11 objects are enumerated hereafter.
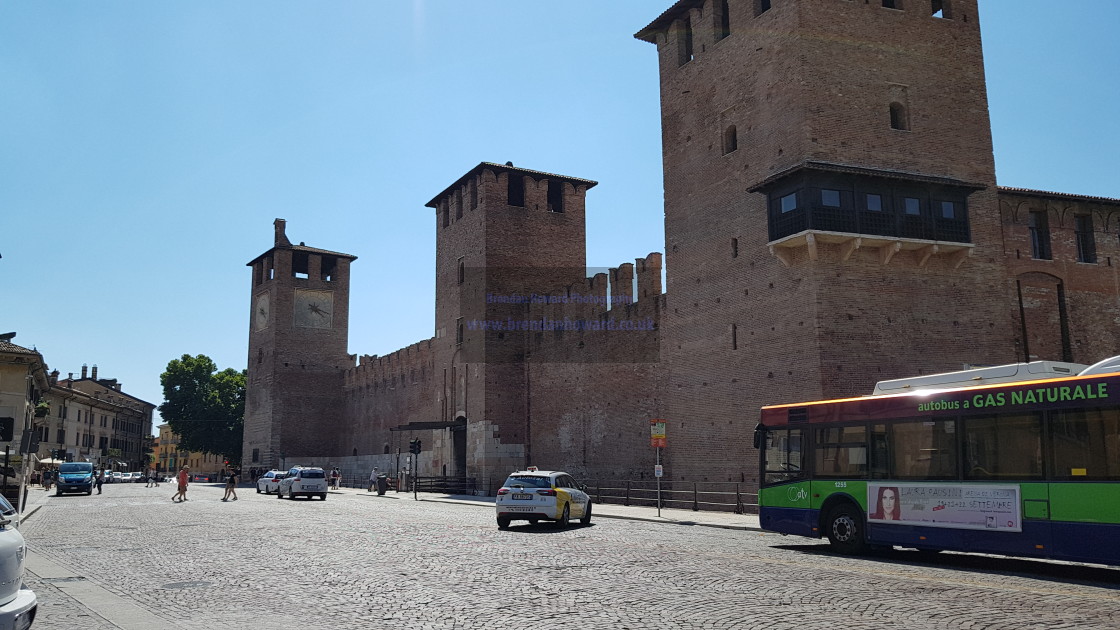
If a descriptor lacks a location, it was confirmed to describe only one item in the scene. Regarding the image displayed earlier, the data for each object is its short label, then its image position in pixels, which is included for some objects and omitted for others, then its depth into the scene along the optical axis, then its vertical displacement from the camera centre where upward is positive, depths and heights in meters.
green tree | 71.81 +4.13
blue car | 37.72 -0.85
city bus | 10.30 -0.21
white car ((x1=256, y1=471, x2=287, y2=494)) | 40.44 -1.08
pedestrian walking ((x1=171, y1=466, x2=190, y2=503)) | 32.00 -0.82
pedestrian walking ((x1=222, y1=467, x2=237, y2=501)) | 33.92 -0.96
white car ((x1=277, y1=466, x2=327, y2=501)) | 34.22 -0.98
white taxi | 17.92 -0.86
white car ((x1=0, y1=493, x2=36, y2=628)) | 4.78 -0.69
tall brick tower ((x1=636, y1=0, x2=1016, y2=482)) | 21.69 +6.02
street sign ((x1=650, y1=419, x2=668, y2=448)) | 22.41 +0.57
